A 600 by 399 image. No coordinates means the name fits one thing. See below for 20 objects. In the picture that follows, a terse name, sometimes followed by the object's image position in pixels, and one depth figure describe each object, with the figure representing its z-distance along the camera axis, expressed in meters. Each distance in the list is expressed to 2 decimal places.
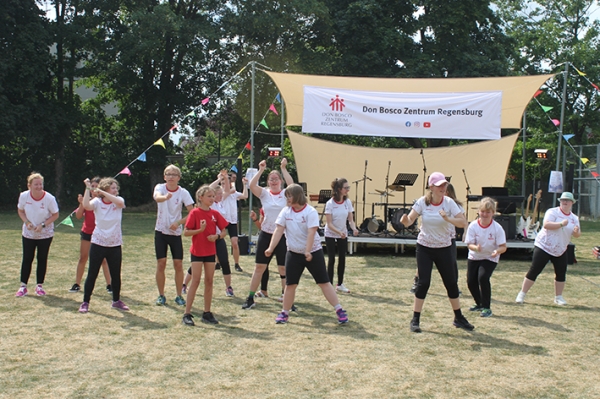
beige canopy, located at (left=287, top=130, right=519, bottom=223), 15.23
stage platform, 11.83
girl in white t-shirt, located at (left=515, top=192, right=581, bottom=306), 7.34
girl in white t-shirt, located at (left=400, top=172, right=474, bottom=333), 5.80
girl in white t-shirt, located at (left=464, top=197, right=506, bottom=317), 6.59
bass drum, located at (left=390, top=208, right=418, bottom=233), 12.86
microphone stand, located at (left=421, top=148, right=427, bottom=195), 14.93
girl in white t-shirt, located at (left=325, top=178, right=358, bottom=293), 7.80
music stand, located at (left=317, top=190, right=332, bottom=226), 13.64
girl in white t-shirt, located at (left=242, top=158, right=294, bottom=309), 6.94
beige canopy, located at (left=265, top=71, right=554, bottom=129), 12.62
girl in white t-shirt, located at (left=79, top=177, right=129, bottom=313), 6.64
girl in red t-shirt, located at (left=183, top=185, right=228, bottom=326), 6.04
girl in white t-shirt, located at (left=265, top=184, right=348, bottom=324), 6.12
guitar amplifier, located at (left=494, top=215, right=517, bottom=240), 12.20
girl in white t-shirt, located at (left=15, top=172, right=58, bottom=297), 7.33
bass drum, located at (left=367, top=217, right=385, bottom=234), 12.93
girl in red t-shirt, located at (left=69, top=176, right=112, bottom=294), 7.58
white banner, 11.70
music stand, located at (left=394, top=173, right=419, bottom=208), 13.61
